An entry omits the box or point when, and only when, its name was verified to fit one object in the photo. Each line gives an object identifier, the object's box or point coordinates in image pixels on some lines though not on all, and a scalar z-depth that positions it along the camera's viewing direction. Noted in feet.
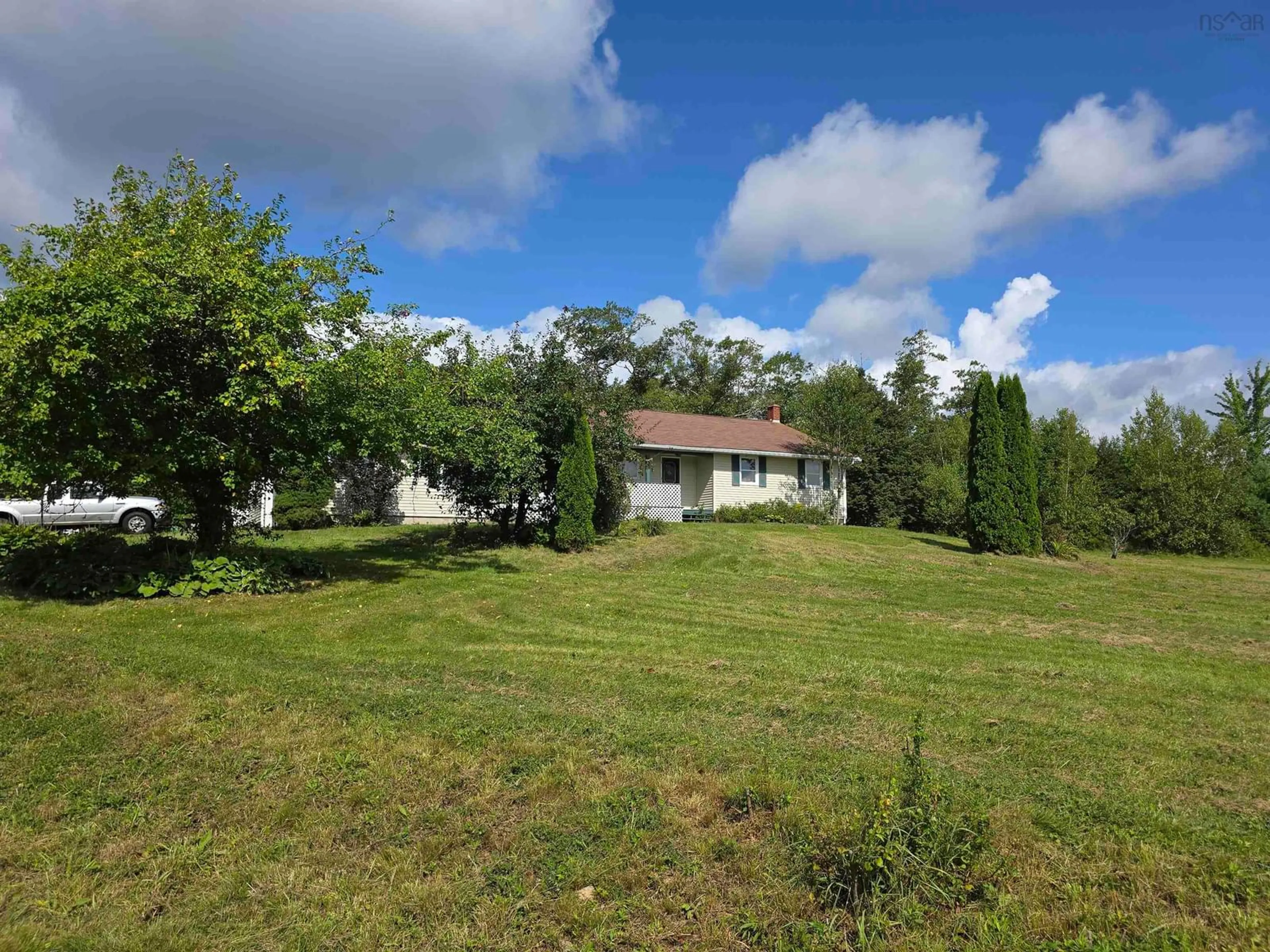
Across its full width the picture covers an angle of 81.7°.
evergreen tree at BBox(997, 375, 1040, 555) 57.21
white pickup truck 58.90
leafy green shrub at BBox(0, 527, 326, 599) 30.17
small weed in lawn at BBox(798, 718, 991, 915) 9.74
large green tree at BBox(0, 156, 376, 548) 25.62
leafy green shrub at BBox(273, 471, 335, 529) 67.82
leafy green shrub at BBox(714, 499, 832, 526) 80.84
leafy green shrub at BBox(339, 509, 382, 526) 73.56
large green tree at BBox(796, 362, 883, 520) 85.97
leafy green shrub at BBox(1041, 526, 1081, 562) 58.75
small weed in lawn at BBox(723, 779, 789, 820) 12.21
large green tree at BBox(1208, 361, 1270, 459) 131.03
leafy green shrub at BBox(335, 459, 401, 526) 73.72
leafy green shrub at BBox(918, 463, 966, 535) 76.89
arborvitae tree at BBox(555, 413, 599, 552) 49.80
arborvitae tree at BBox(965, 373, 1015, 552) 57.36
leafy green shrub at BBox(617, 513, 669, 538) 60.39
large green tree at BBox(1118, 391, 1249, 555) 76.74
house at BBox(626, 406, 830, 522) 82.33
